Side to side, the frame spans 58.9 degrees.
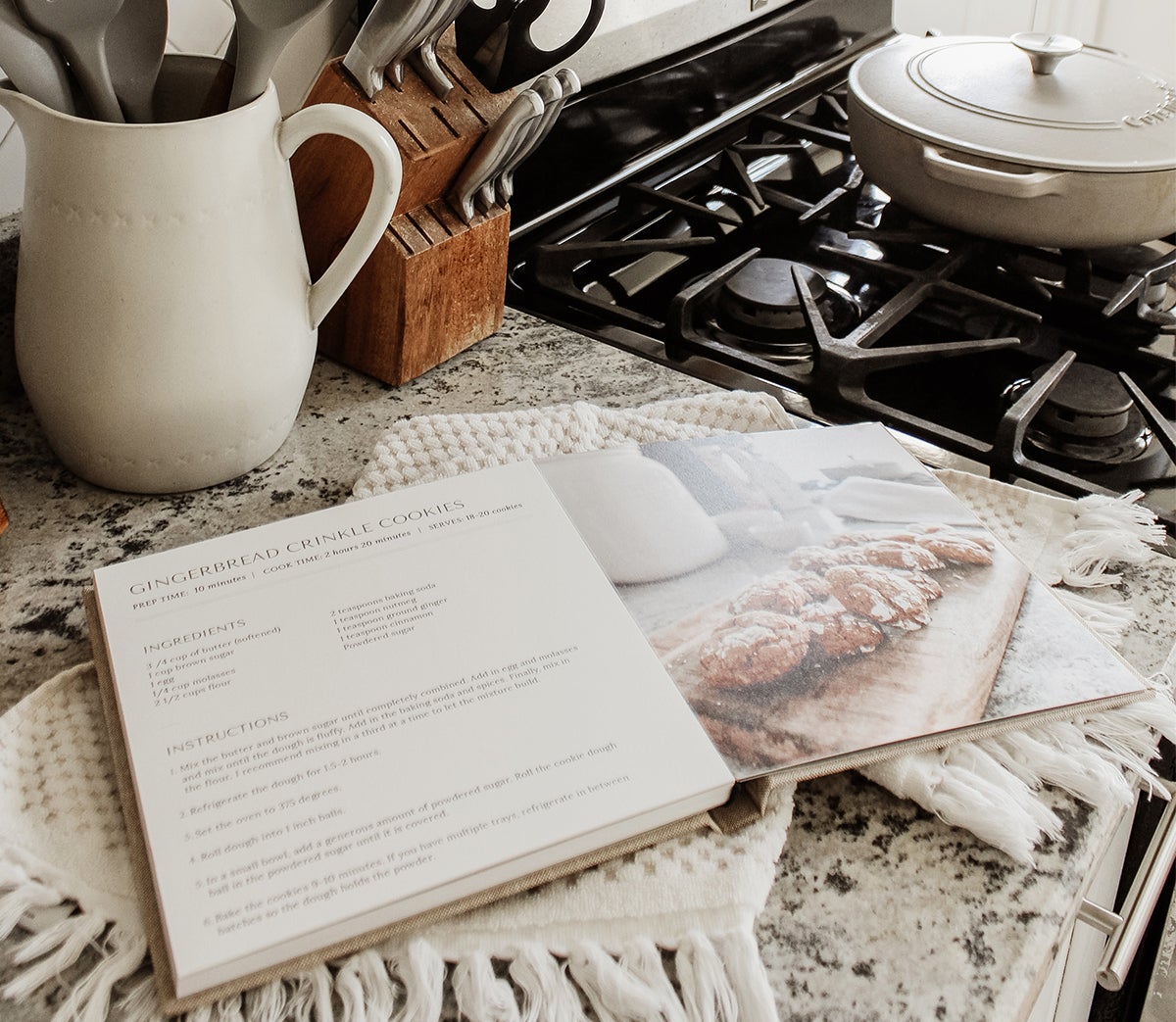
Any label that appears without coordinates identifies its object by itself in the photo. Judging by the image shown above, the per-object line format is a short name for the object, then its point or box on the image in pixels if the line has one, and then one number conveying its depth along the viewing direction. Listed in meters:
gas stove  0.71
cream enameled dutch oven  0.75
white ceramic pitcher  0.47
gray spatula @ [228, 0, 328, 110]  0.50
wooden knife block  0.62
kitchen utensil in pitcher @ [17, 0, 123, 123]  0.46
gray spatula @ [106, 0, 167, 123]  0.52
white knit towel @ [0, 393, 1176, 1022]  0.35
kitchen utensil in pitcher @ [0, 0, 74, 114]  0.46
